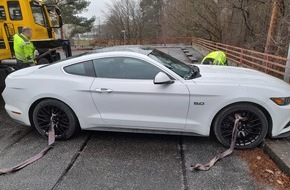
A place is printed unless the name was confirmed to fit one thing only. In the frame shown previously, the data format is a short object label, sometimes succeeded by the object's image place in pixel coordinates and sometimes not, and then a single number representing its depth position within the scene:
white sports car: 3.23
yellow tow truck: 6.98
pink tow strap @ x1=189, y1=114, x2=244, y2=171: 3.00
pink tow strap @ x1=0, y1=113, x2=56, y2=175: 3.08
